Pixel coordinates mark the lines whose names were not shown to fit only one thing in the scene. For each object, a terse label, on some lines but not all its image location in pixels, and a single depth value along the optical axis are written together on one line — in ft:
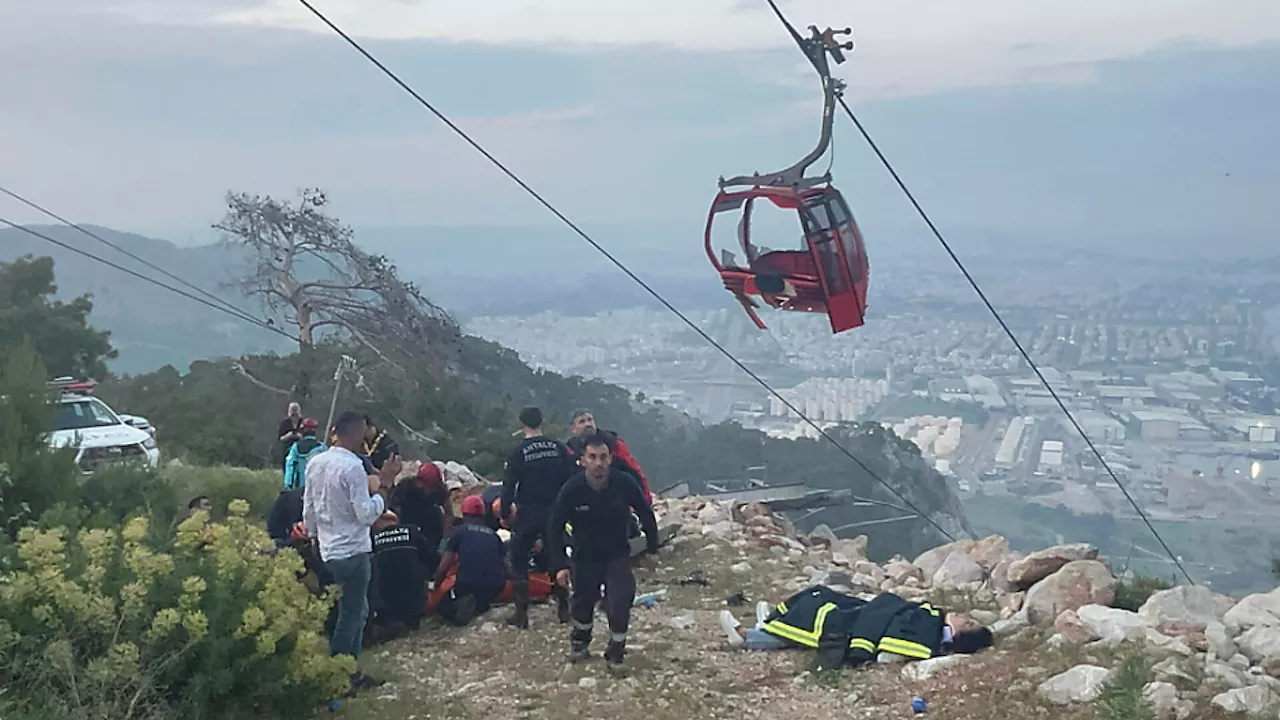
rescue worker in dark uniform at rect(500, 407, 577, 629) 28.81
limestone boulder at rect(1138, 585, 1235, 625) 27.83
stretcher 31.27
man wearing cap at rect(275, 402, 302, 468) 38.37
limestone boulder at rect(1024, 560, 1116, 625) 29.14
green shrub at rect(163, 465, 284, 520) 46.96
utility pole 78.90
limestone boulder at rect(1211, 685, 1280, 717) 21.41
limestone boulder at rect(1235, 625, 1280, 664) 24.27
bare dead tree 85.66
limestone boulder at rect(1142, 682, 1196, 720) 21.75
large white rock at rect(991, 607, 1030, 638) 28.02
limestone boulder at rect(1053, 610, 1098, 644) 26.48
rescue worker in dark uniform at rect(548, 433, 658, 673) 25.61
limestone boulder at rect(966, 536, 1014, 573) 37.45
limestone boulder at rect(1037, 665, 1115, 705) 23.03
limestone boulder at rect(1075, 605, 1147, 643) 25.98
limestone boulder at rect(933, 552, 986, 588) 36.17
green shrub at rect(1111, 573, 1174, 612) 30.09
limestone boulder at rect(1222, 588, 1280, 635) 26.17
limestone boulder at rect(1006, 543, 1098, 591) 33.12
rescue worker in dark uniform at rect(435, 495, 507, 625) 31.27
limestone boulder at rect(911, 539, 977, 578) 38.47
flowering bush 19.66
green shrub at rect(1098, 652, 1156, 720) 21.22
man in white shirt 23.34
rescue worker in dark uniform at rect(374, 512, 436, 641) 29.25
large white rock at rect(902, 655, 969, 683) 25.66
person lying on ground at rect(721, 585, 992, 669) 26.86
